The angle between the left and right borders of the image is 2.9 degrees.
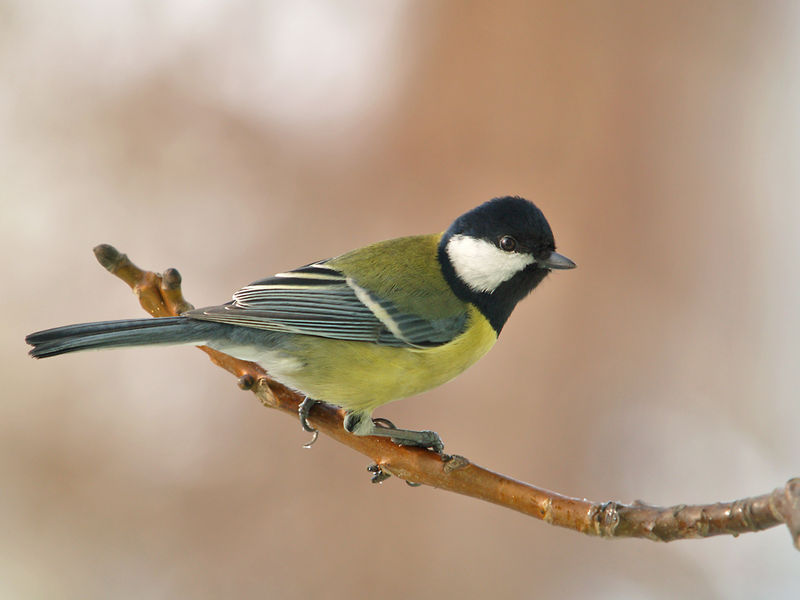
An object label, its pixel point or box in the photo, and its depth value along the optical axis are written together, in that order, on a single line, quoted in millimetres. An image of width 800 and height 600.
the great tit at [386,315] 4013
